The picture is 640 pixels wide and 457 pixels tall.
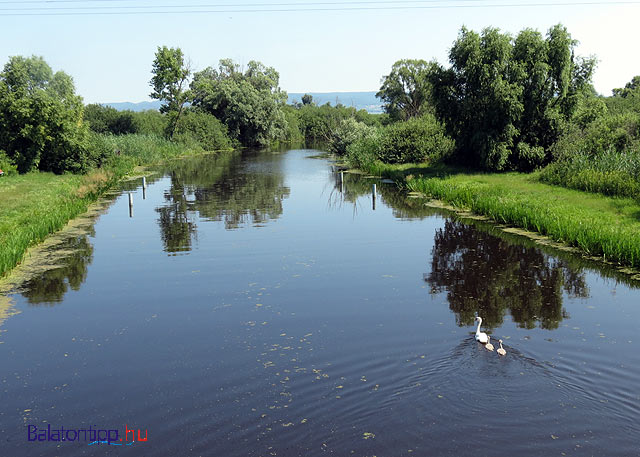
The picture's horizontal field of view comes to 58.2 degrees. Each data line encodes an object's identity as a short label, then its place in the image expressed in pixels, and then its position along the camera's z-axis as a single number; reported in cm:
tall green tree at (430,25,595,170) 3544
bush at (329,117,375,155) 6150
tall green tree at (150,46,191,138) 8069
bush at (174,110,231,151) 8462
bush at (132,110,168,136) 8131
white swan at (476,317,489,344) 1157
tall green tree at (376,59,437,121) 10628
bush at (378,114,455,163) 4612
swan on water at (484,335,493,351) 1129
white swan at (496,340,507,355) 1113
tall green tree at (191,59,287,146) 9512
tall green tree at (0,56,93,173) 4062
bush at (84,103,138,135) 7981
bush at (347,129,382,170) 5198
